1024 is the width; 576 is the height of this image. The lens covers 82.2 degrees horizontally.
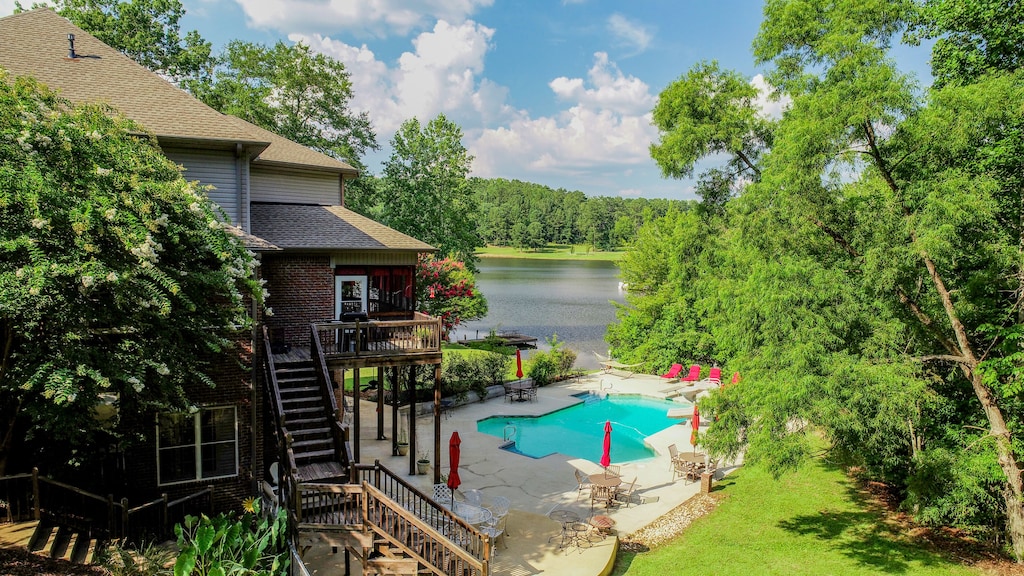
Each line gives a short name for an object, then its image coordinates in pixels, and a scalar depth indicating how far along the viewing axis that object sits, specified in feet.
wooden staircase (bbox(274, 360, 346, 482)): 34.68
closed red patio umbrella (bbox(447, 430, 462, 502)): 41.32
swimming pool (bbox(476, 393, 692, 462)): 63.77
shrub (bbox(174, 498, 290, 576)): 26.45
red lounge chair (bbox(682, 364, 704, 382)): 86.58
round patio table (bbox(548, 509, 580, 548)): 38.52
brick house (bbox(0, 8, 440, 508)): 35.60
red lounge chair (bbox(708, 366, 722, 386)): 86.48
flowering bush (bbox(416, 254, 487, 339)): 99.01
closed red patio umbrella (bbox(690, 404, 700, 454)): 55.31
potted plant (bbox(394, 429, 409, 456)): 55.47
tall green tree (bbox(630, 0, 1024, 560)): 33.27
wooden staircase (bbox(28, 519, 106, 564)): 27.32
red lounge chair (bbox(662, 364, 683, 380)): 91.35
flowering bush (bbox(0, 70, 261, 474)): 22.24
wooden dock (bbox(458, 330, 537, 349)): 118.93
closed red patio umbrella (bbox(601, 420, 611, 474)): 48.57
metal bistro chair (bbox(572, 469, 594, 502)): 47.50
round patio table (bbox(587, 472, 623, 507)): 45.14
